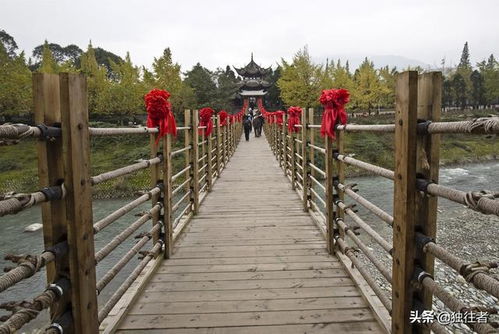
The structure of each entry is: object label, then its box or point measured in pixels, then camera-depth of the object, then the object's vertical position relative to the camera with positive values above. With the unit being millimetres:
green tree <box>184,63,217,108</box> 30061 +3561
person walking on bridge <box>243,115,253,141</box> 20172 +130
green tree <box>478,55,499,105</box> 35844 +4328
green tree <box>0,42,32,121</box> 22078 +2670
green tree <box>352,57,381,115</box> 32344 +3626
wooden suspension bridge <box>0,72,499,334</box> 1601 -800
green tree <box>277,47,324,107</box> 27047 +3479
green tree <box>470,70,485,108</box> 37934 +4067
